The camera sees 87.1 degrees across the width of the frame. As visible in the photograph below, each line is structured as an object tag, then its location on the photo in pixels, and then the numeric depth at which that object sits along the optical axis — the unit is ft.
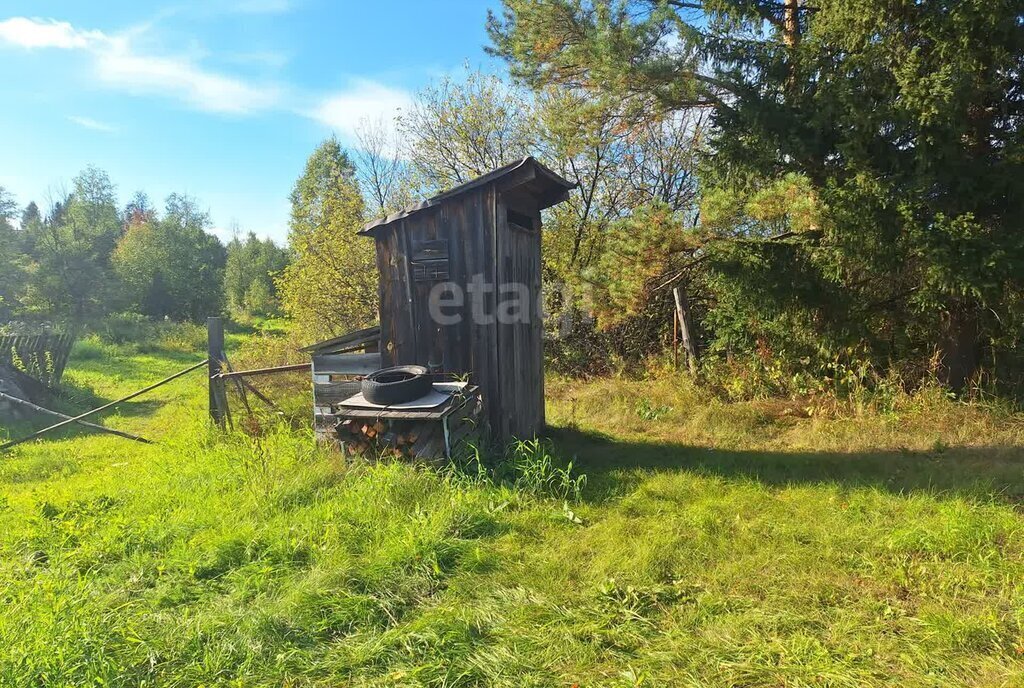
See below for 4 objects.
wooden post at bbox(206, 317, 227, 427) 20.99
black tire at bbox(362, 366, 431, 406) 16.31
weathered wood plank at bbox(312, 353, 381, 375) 18.99
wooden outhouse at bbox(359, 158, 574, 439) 18.31
